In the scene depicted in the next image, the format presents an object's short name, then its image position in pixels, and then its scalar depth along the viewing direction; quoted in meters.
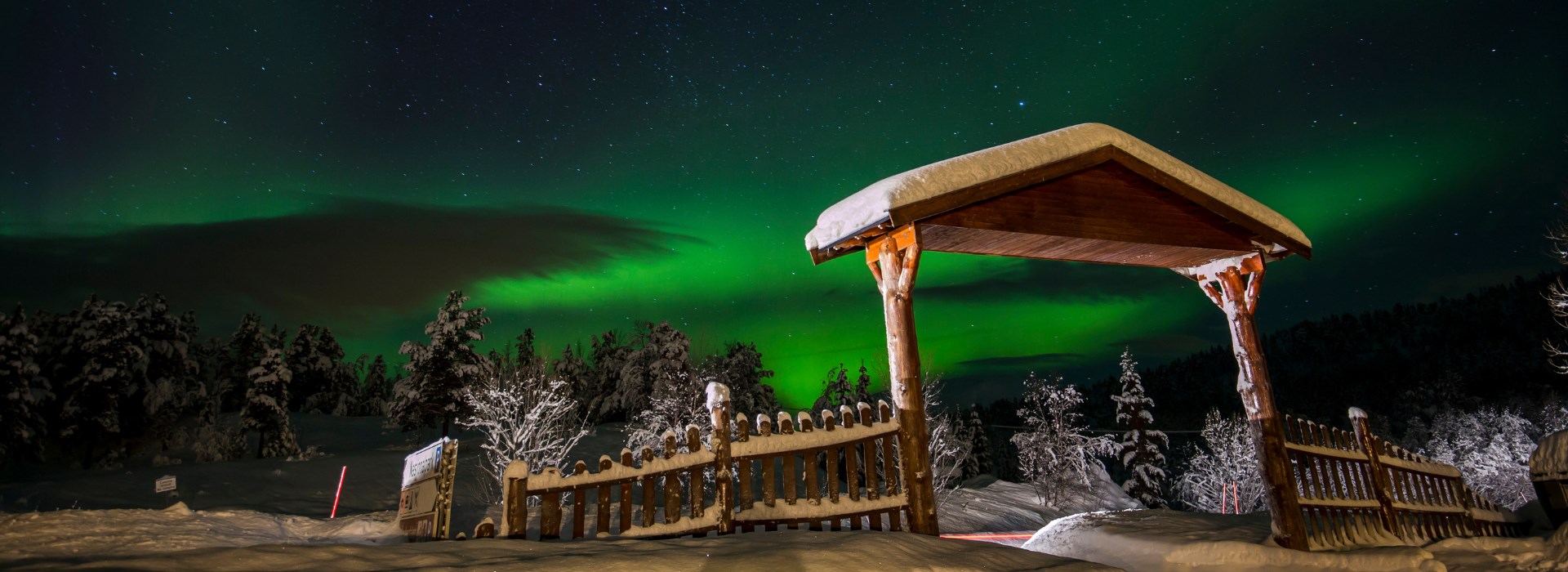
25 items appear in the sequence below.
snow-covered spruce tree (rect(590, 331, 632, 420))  56.03
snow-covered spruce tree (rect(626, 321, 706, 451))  32.25
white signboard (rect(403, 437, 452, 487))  7.22
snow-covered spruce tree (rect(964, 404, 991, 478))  54.00
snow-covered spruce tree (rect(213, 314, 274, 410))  50.60
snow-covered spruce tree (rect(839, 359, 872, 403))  46.72
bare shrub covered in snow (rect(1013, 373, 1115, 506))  35.44
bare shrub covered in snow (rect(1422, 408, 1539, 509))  39.59
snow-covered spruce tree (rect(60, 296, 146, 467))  35.47
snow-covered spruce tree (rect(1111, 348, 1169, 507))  37.03
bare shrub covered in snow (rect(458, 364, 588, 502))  24.86
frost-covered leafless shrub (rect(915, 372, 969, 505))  30.88
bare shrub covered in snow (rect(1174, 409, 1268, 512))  41.38
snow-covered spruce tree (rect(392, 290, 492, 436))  39.44
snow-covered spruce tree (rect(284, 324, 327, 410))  56.94
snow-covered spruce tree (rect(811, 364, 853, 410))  43.72
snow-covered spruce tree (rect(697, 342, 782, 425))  46.59
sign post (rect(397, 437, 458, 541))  6.90
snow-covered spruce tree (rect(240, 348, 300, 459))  40.12
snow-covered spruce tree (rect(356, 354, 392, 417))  70.12
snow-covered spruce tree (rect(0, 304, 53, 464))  31.95
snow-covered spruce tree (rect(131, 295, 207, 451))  38.28
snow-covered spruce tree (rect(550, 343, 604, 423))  58.69
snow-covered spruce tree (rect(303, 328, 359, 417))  59.59
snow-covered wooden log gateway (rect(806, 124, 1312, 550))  6.90
